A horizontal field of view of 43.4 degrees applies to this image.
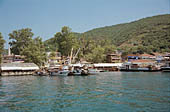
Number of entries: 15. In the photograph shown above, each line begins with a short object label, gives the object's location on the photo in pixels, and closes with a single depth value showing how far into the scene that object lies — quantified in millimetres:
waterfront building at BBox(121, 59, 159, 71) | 85694
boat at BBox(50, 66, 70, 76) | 59056
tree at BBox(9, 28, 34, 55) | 98312
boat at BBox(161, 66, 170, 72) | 79169
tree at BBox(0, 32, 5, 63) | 79538
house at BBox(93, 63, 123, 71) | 96819
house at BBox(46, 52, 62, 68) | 92875
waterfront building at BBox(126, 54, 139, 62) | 112781
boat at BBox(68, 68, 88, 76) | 57562
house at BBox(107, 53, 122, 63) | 107062
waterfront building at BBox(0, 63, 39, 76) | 66875
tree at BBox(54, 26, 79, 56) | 103688
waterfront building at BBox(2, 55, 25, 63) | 96706
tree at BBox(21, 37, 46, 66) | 78500
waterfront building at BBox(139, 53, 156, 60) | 111625
